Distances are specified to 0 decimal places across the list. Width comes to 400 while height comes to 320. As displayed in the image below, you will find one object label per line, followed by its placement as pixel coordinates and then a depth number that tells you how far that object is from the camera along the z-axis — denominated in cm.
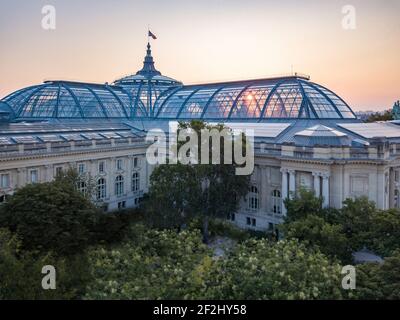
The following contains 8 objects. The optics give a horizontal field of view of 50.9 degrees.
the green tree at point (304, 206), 4737
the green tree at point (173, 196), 5109
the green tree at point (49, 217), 3850
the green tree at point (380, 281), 2495
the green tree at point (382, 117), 13500
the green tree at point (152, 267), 2312
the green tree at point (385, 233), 3738
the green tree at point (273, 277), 2286
